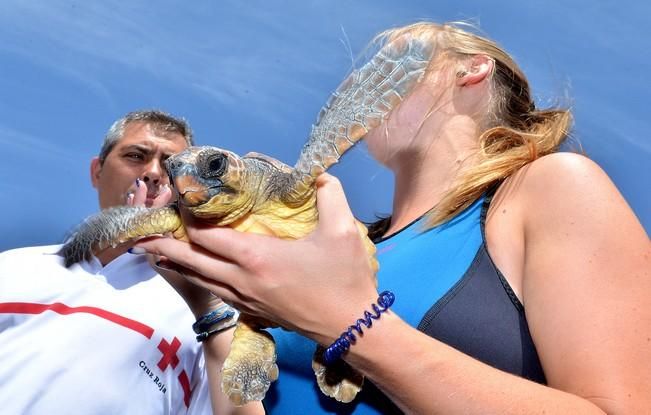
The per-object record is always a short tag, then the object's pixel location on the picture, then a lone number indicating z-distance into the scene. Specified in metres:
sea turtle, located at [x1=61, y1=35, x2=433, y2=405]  1.01
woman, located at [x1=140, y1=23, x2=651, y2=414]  0.83
